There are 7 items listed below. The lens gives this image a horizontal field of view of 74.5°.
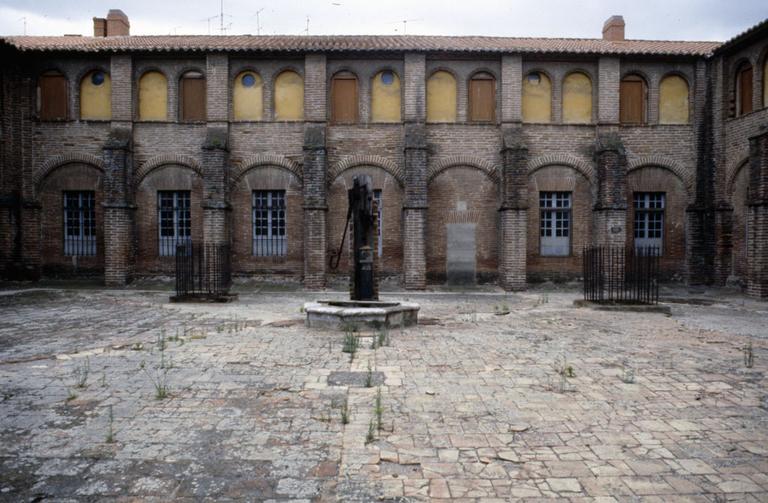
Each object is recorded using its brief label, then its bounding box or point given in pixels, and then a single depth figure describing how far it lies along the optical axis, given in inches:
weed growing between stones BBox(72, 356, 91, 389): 207.7
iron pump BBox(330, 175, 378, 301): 374.6
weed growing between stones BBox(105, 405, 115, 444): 152.9
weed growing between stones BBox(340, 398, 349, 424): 168.9
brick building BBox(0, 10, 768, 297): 653.3
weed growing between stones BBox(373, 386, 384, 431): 166.1
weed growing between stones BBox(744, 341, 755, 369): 247.9
